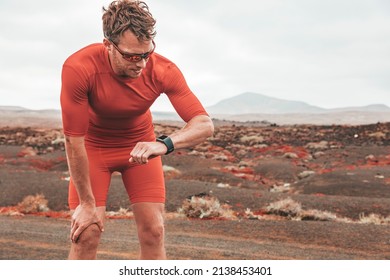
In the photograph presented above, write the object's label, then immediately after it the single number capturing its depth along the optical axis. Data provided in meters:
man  3.46
